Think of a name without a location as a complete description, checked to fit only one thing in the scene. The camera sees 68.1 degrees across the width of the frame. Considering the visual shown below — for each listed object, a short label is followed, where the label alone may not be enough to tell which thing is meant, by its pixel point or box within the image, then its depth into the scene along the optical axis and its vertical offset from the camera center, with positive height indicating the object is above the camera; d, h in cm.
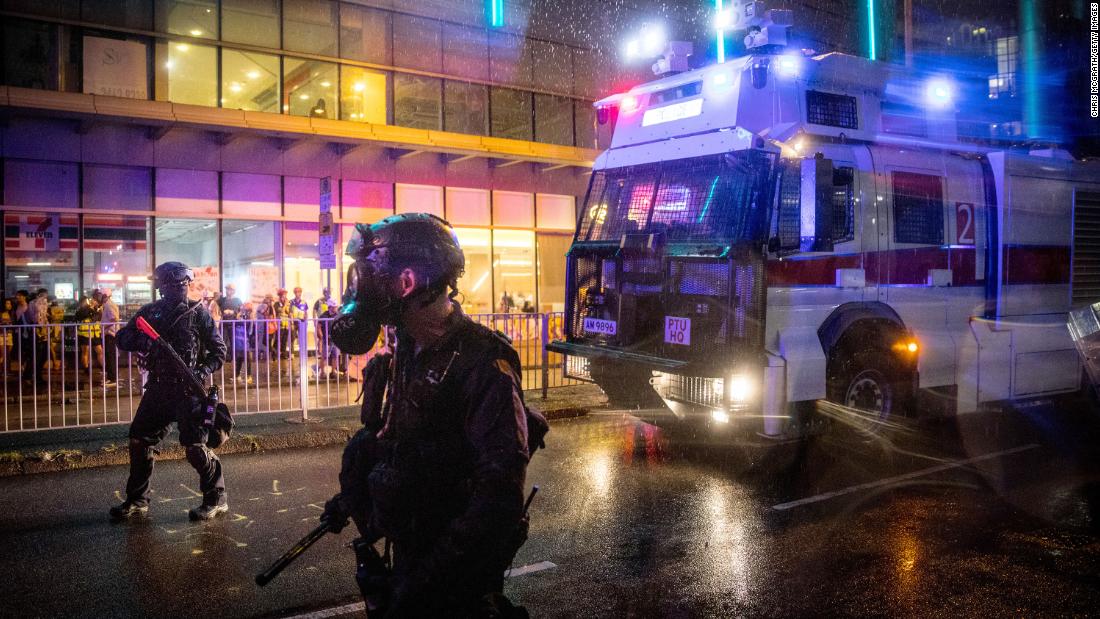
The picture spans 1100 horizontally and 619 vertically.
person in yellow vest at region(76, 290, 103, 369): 989 -63
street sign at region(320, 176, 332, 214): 1062 +122
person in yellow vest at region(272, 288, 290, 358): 1087 -72
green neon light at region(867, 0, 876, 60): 1560 +519
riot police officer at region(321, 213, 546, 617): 220 -46
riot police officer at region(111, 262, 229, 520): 619 -78
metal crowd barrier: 979 -108
